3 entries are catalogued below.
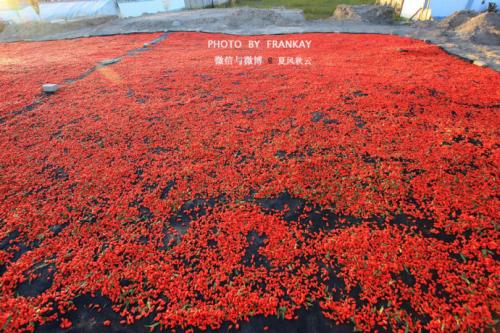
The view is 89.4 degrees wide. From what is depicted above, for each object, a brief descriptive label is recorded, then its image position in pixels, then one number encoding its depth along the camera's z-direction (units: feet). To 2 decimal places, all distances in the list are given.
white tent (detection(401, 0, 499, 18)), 57.36
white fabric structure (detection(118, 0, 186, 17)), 86.17
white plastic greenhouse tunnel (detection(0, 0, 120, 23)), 78.54
